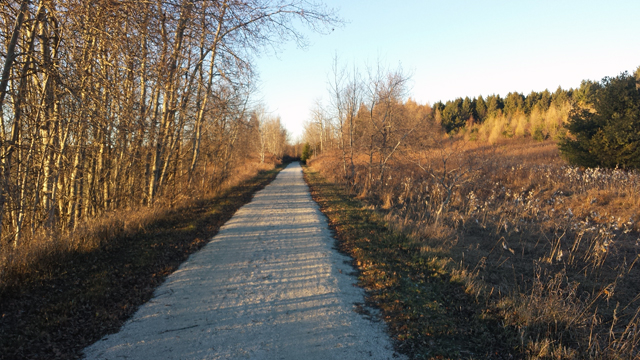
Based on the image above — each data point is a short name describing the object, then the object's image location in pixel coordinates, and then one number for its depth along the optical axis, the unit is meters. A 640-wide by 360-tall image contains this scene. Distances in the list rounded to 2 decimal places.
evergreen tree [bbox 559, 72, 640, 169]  15.08
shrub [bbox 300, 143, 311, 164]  65.24
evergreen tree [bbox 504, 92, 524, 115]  44.26
